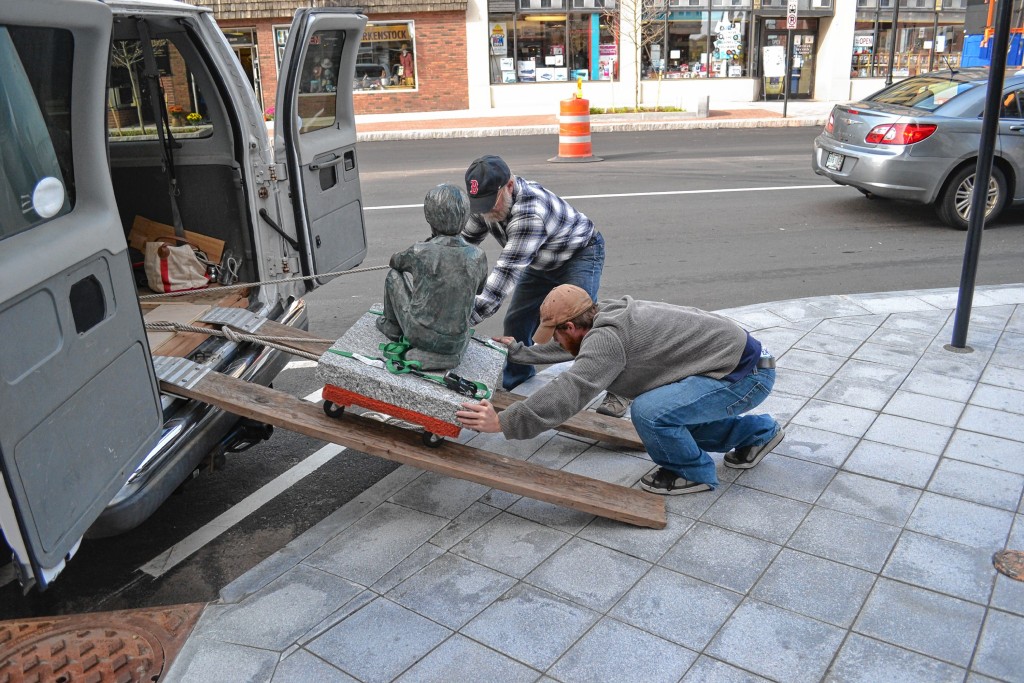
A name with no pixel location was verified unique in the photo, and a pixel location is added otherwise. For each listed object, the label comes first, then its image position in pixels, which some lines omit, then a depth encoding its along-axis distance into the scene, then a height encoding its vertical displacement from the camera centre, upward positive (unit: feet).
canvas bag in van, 17.54 -3.82
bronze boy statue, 12.35 -3.15
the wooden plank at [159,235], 17.60 -3.30
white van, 8.55 -2.13
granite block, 12.18 -4.44
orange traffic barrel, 50.03 -4.62
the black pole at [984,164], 16.94 -2.63
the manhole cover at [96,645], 10.12 -6.66
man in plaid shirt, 14.78 -3.30
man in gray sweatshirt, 12.16 -4.63
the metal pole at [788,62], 68.28 -1.92
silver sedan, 30.37 -3.93
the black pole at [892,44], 70.51 -0.88
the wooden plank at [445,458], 12.26 -5.56
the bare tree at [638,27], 75.72 +1.61
